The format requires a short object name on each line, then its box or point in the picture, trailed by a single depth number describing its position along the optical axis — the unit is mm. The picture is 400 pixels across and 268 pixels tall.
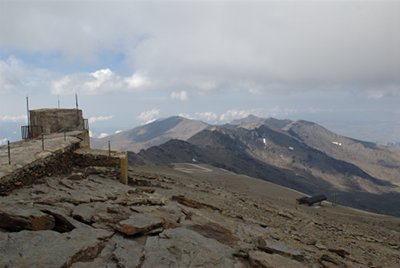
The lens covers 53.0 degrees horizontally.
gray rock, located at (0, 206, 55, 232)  9297
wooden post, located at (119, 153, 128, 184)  17297
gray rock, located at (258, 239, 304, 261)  10781
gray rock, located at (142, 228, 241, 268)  8984
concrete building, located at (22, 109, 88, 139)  24545
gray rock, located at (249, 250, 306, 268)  9688
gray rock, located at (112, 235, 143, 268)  8586
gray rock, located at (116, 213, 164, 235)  9992
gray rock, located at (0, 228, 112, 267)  7953
